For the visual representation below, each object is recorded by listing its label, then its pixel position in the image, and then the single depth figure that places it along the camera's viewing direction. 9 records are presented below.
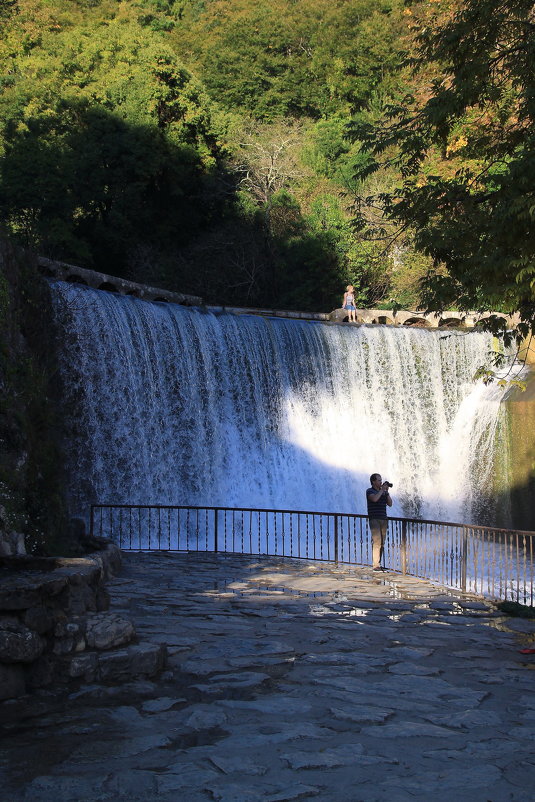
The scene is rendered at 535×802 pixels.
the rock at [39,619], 6.68
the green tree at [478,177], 10.05
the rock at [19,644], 6.34
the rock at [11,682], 6.37
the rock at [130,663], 6.93
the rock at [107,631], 7.21
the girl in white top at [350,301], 29.47
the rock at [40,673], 6.67
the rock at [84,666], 6.86
